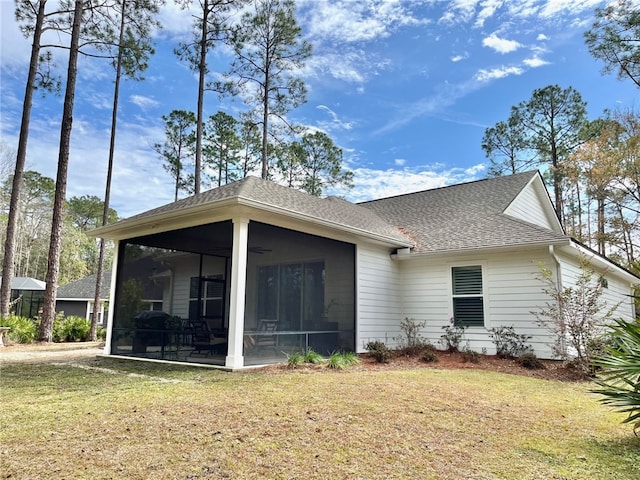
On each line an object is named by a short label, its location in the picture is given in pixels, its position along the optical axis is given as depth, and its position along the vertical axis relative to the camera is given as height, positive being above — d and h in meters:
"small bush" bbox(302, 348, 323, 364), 8.03 -0.97
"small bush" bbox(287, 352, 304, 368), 7.67 -0.97
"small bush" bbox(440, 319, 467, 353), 10.12 -0.67
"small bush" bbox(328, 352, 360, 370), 7.66 -1.01
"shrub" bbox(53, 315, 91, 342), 15.59 -0.99
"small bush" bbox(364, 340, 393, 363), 8.61 -0.92
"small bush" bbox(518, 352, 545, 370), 8.21 -1.02
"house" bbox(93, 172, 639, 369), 7.82 +0.68
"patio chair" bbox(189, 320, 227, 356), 8.06 -0.68
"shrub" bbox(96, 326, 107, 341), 17.06 -1.25
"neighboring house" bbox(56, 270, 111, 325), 23.98 +0.19
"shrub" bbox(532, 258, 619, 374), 7.84 -0.16
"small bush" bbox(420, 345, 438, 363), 8.79 -1.01
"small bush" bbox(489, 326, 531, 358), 9.26 -0.73
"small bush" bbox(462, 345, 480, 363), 8.84 -1.01
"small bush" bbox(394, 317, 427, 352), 10.79 -0.70
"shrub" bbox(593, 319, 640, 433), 3.60 -0.44
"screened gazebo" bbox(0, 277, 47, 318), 23.72 +0.21
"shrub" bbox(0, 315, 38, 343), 13.28 -0.89
